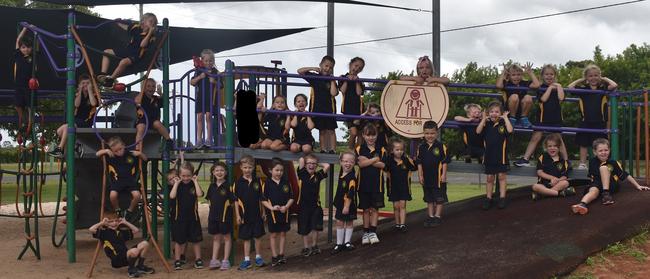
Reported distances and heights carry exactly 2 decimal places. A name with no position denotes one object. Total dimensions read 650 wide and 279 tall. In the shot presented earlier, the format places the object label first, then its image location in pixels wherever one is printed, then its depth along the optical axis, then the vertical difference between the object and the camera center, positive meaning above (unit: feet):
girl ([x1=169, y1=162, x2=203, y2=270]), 26.55 -3.54
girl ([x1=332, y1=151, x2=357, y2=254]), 25.21 -2.82
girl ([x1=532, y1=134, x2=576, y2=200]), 25.88 -1.68
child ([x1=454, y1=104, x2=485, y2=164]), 26.86 -0.09
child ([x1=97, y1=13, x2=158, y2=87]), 28.50 +3.90
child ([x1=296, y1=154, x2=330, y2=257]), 25.99 -2.70
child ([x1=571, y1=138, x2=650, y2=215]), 24.23 -1.71
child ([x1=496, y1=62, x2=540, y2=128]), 27.40 +1.57
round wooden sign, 26.96 +1.07
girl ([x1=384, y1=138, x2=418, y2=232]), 25.67 -1.71
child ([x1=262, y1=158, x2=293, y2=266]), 25.52 -2.95
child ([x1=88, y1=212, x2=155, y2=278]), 25.13 -4.51
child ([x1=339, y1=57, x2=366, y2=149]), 27.89 +1.70
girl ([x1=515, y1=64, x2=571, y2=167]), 27.02 +1.13
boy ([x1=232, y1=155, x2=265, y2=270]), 25.58 -3.01
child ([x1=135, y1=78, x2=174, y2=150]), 28.04 +0.86
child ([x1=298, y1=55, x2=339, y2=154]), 27.84 +1.32
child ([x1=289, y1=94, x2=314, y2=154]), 27.40 +0.11
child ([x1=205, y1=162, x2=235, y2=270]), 25.90 -3.24
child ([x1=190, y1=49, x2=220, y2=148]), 28.55 +1.56
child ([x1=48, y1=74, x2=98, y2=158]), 28.50 +1.00
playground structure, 26.99 -0.21
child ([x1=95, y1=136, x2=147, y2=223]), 26.78 -1.69
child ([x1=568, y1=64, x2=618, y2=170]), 27.35 +1.06
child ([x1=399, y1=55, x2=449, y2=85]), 27.04 +2.28
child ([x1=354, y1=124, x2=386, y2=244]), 25.53 -1.78
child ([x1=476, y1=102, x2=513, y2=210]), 25.76 -0.44
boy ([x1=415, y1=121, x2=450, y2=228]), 25.48 -1.37
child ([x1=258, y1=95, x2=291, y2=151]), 27.68 +0.03
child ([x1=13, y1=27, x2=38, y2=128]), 30.89 +2.89
